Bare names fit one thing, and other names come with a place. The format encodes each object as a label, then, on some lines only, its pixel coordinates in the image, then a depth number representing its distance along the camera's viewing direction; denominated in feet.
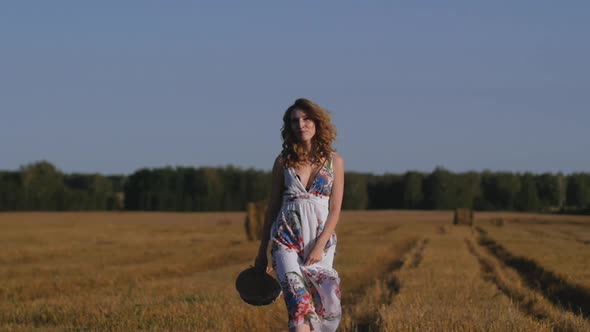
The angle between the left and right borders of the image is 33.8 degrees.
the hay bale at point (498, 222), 190.35
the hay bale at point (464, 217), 188.03
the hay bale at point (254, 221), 124.26
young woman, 22.58
